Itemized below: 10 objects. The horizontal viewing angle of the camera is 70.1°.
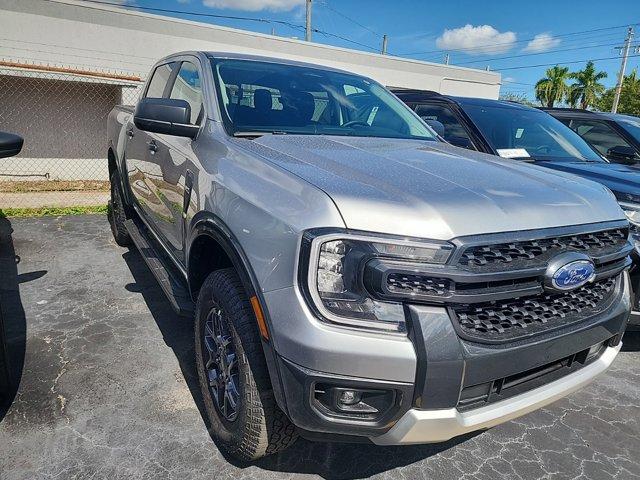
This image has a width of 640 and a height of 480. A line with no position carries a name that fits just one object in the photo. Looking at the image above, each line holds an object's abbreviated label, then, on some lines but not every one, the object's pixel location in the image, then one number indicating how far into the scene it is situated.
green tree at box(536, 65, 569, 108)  44.50
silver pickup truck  1.54
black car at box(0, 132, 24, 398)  2.23
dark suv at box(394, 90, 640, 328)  4.14
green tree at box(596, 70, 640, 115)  37.78
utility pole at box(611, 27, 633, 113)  34.21
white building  9.99
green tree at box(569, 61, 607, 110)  43.81
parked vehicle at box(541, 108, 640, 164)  5.78
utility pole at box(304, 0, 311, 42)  24.92
